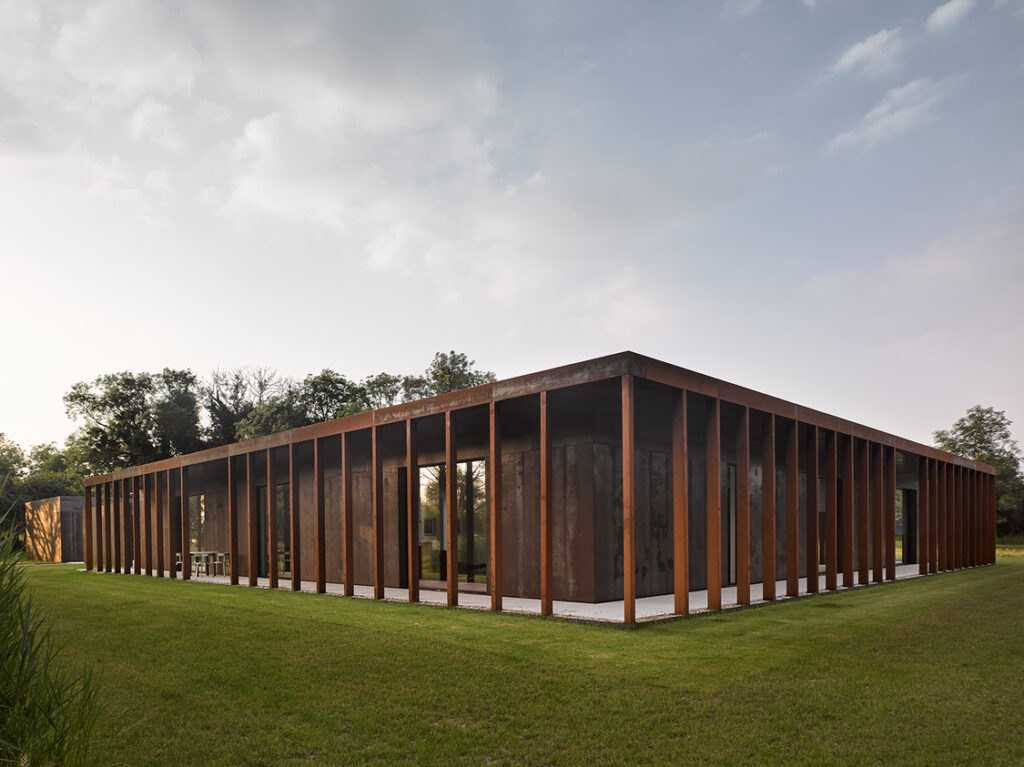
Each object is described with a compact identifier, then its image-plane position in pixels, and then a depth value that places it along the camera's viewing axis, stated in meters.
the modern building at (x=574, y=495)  9.89
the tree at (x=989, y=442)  50.00
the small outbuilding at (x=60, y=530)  34.94
